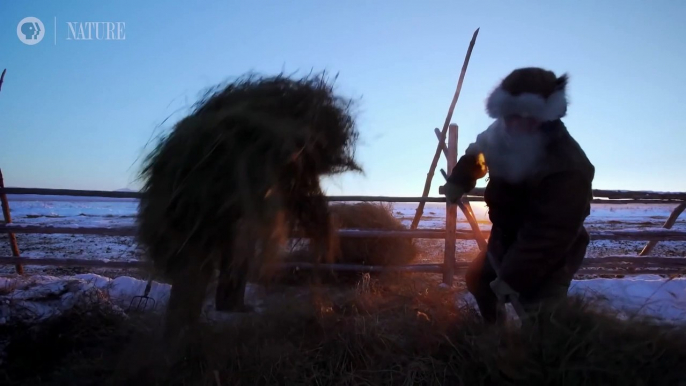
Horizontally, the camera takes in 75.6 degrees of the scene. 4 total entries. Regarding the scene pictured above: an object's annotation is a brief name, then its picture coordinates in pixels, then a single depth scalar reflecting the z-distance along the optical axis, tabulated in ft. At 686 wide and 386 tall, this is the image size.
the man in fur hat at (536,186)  5.99
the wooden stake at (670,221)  16.27
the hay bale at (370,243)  15.75
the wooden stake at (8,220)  16.55
